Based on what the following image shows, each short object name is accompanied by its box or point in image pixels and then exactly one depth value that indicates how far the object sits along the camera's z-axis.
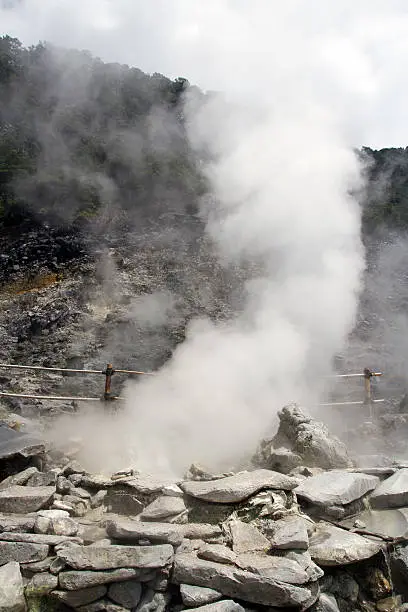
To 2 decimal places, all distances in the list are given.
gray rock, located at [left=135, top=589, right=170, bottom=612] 2.50
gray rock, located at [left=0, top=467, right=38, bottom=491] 3.59
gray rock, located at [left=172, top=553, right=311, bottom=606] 2.42
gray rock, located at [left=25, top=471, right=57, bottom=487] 3.62
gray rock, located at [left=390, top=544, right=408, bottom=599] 2.79
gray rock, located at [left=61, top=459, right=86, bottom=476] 3.97
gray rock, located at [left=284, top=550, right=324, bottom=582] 2.53
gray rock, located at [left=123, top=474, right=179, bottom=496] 3.40
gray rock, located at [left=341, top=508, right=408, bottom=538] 3.00
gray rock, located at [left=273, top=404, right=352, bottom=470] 4.10
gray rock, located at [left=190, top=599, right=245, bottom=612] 2.38
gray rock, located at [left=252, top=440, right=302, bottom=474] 4.06
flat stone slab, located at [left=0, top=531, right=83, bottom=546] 2.76
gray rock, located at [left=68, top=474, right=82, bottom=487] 3.78
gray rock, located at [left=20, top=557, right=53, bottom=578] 2.61
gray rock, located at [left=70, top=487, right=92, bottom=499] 3.58
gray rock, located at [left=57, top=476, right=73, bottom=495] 3.61
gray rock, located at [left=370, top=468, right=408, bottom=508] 3.27
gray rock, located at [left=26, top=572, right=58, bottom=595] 2.51
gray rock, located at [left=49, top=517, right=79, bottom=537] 2.93
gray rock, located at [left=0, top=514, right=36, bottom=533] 2.89
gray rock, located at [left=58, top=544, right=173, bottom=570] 2.54
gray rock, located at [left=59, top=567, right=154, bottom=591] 2.48
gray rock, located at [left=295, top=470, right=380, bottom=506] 3.17
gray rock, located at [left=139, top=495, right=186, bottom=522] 3.09
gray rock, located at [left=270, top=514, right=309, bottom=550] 2.68
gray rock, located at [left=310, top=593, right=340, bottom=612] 2.54
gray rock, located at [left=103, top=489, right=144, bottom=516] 3.38
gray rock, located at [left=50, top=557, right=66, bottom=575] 2.57
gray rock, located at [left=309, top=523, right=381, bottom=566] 2.67
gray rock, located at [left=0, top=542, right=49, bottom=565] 2.66
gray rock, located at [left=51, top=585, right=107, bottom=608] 2.47
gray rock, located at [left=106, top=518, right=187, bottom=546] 2.73
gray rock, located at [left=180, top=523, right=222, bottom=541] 2.97
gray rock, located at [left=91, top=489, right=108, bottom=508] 3.54
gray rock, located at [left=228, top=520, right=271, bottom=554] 2.76
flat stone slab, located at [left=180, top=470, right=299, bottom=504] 3.18
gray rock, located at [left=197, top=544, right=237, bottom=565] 2.63
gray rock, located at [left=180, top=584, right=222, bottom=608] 2.47
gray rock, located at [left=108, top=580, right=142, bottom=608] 2.51
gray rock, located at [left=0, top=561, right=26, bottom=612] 2.37
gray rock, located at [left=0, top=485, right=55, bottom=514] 3.19
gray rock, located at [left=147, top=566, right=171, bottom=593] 2.56
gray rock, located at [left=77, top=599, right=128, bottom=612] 2.47
